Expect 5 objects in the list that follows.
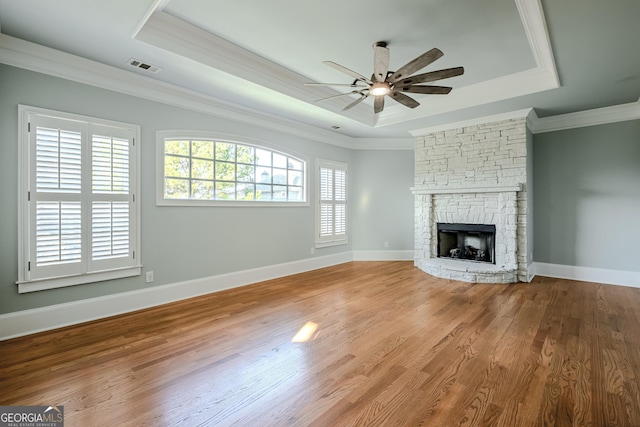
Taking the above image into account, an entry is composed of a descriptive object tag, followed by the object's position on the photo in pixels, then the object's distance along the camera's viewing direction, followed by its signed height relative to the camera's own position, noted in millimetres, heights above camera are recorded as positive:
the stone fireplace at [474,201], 4973 +274
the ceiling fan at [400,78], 2654 +1379
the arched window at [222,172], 4041 +721
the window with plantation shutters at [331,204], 6273 +269
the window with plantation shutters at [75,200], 2941 +185
